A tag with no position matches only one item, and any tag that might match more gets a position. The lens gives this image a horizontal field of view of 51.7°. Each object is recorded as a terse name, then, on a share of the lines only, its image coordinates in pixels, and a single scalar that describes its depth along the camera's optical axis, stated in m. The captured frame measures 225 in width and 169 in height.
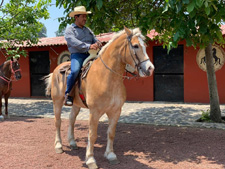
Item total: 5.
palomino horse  3.67
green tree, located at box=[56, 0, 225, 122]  4.07
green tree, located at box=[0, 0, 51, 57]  9.95
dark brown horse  8.29
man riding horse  4.30
